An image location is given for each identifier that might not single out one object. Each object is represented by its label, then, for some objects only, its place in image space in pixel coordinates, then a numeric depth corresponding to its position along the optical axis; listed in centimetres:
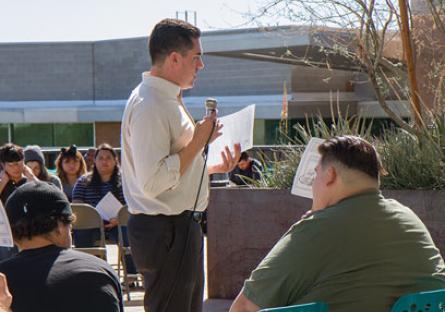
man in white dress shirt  646
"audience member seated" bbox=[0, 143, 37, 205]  1288
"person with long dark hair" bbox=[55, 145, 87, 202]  1752
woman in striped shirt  1559
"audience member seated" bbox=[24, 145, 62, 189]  1376
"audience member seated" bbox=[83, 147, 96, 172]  2390
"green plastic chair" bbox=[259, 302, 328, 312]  461
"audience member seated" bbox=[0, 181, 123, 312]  498
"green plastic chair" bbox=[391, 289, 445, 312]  486
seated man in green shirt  492
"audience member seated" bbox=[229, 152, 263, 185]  2181
